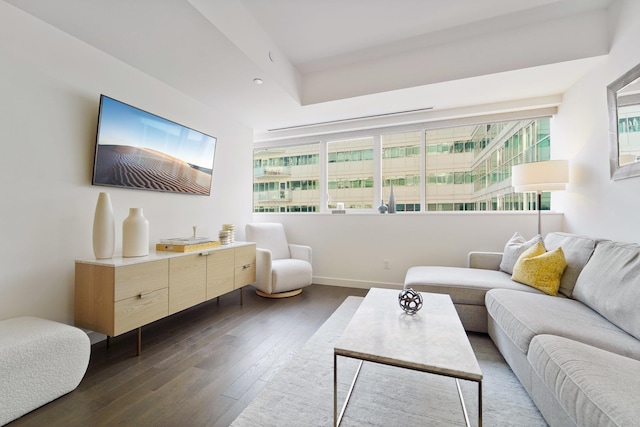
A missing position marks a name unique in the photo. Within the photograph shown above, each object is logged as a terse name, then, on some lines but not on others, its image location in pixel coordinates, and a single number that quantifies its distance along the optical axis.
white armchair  3.20
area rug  1.30
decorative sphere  1.61
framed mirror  1.93
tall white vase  1.92
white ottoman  1.26
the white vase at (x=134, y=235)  2.06
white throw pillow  2.52
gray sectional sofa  0.94
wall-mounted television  2.08
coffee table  1.08
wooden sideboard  1.76
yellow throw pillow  1.99
